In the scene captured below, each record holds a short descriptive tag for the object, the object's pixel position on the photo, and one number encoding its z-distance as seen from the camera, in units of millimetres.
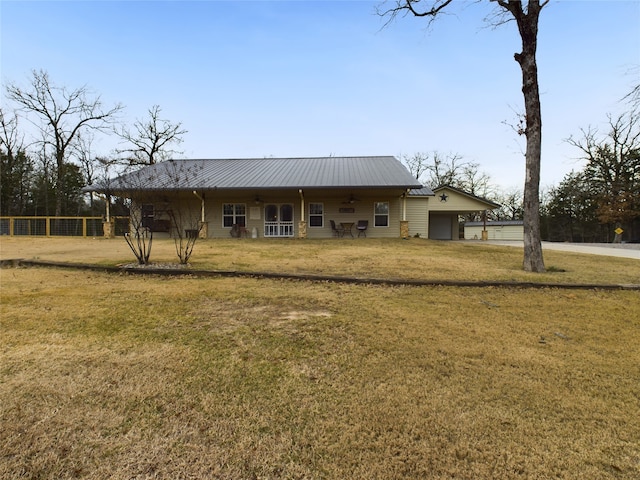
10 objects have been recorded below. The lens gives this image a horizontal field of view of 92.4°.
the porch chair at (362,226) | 16672
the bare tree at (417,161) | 41375
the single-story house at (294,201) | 15992
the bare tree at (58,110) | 24531
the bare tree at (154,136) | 28719
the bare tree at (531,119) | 7355
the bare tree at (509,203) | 42625
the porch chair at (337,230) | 16938
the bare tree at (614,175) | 25453
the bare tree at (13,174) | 25719
